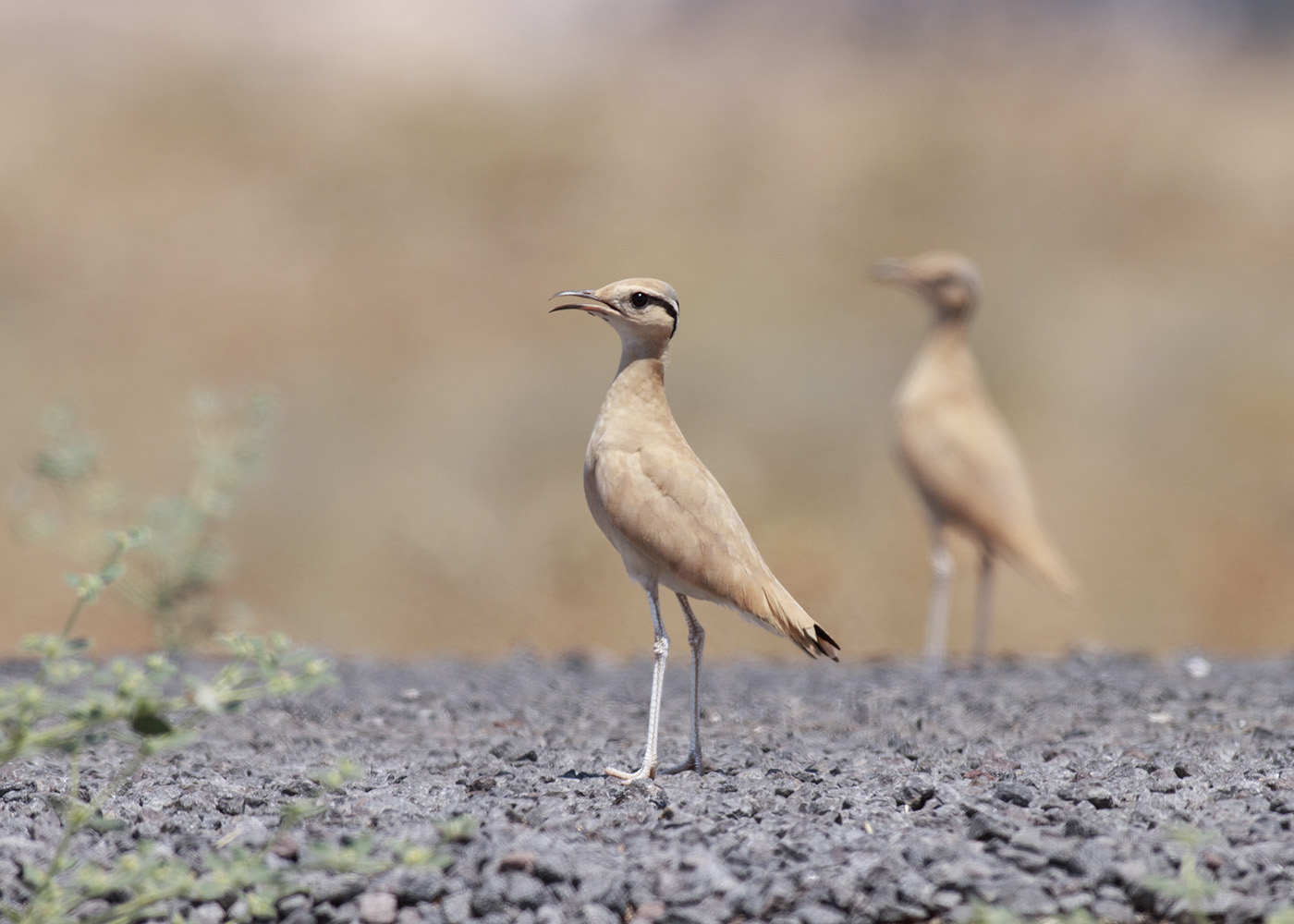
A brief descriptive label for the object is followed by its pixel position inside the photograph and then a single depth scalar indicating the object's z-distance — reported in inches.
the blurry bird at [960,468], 685.3
